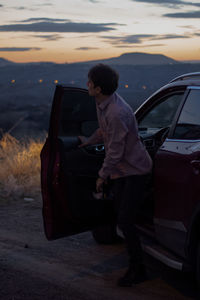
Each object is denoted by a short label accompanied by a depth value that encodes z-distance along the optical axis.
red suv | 3.82
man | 3.95
